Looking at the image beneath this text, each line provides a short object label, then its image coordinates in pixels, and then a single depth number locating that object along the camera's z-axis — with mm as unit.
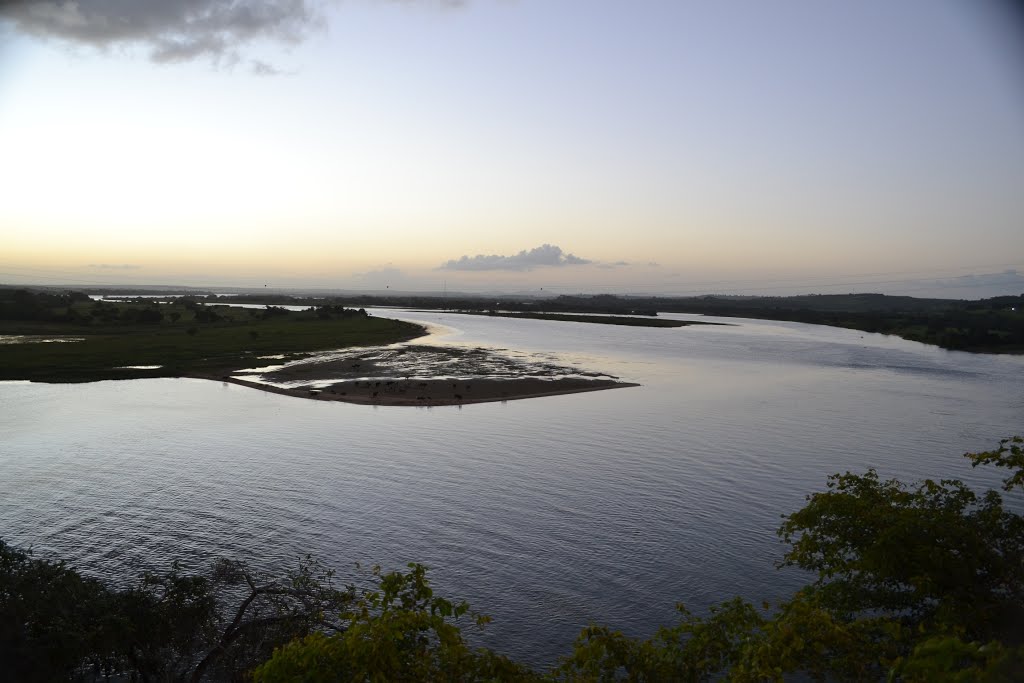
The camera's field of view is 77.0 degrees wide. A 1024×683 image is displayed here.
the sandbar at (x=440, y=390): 56156
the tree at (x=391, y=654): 8406
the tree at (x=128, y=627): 13758
